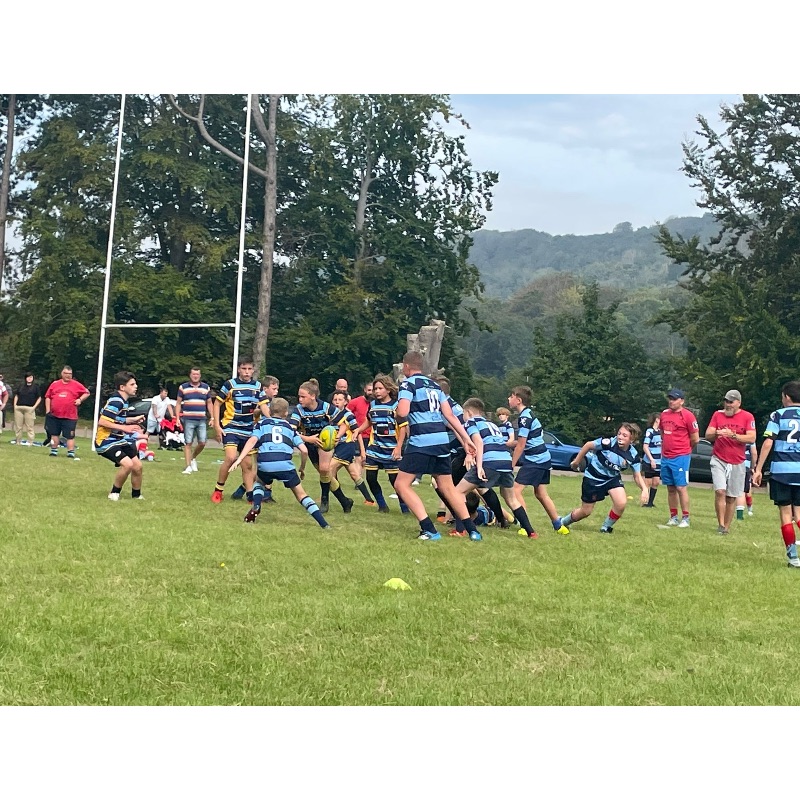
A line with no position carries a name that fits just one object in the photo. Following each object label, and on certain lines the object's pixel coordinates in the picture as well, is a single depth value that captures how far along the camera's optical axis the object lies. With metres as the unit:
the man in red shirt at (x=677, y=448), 14.73
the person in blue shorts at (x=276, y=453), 11.52
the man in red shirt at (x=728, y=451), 14.03
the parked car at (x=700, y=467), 30.45
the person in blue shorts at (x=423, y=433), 11.02
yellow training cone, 7.74
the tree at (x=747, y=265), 32.66
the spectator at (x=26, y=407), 25.44
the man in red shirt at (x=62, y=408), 21.88
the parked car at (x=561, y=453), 31.97
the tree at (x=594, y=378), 42.47
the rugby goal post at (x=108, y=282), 28.08
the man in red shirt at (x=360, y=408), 17.94
